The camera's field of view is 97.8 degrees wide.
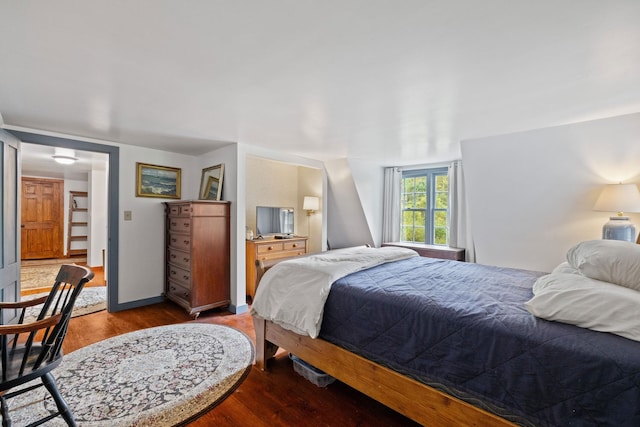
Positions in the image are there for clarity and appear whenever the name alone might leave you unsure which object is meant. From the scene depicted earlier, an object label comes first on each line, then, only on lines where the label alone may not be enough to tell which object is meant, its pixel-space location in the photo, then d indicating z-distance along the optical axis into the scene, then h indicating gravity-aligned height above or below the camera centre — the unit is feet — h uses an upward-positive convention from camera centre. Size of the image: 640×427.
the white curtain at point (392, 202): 17.39 +0.92
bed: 3.43 -2.07
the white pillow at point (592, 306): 3.66 -1.27
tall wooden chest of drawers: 11.23 -1.61
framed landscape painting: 12.61 +1.69
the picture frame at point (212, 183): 12.50 +1.62
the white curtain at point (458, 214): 14.58 +0.13
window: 16.16 +0.63
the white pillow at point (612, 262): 4.42 -0.77
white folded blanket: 6.23 -1.73
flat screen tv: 15.30 -0.24
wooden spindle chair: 4.27 -2.37
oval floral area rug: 5.69 -3.99
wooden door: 21.77 -0.10
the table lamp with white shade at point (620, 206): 8.09 +0.30
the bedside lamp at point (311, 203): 16.69 +0.82
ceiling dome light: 13.94 +3.16
